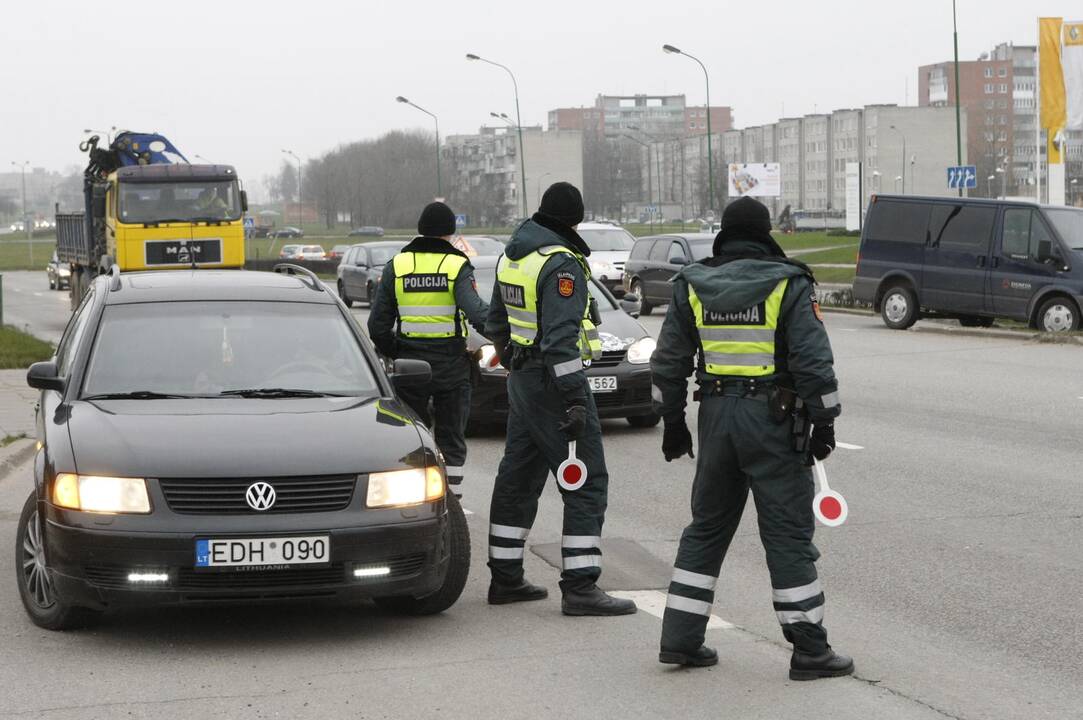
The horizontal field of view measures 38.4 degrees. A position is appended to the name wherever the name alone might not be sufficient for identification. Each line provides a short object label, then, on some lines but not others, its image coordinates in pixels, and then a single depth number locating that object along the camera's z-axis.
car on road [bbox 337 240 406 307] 34.19
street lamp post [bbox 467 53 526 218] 64.19
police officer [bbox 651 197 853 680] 5.44
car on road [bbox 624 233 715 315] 28.80
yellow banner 30.83
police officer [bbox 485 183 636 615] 6.55
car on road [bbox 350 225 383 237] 122.19
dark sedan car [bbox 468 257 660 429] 12.87
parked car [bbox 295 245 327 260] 65.34
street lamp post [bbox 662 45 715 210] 54.16
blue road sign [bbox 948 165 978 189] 35.24
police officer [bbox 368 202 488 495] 8.41
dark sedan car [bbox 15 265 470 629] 5.79
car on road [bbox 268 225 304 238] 127.88
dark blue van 22.25
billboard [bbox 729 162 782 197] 90.44
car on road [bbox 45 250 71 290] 52.19
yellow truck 26.36
